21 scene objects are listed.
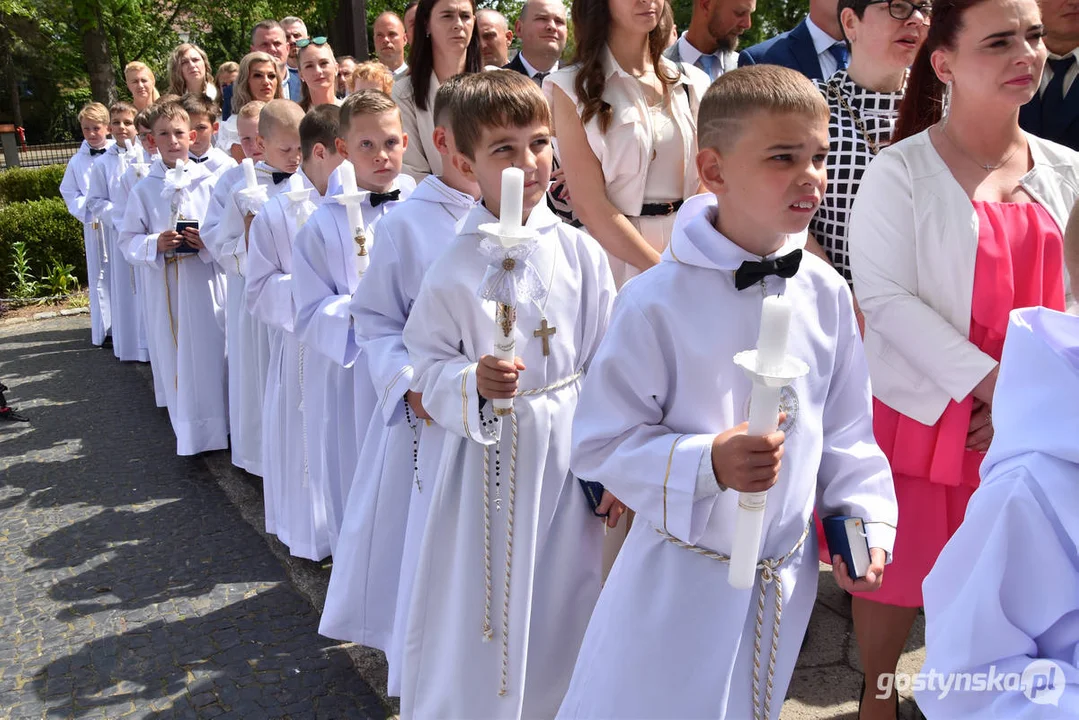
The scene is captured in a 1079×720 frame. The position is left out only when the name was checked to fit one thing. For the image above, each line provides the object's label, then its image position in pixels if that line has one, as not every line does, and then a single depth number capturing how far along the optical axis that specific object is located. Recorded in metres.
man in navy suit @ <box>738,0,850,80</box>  4.18
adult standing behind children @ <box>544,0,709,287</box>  3.89
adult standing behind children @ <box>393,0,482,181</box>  5.20
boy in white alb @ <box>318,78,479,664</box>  3.35
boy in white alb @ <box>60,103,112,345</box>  10.19
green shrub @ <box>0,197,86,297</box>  13.55
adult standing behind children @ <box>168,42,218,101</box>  8.20
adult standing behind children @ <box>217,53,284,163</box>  6.85
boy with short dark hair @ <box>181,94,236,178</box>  7.38
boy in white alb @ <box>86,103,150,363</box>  9.35
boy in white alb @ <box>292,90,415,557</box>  4.09
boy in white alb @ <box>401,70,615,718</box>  3.04
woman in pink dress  2.89
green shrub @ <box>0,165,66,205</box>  18.97
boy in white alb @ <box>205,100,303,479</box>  5.36
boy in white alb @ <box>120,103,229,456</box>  6.78
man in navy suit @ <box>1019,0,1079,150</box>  3.93
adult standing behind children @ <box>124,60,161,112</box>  9.49
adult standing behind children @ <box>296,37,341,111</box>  6.31
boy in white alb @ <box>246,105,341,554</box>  4.75
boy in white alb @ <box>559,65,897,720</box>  2.28
